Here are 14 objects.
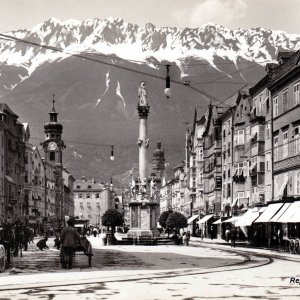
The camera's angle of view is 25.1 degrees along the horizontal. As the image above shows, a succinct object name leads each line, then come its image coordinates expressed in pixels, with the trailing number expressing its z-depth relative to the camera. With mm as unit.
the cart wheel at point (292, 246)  44447
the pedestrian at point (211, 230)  88569
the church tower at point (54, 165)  153625
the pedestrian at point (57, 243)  49756
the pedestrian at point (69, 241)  25767
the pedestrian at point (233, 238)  57781
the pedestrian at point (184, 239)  62947
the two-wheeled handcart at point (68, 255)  26256
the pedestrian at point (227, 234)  69038
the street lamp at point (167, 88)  32994
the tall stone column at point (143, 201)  66500
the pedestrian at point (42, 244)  48812
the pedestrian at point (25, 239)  49500
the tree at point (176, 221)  100375
